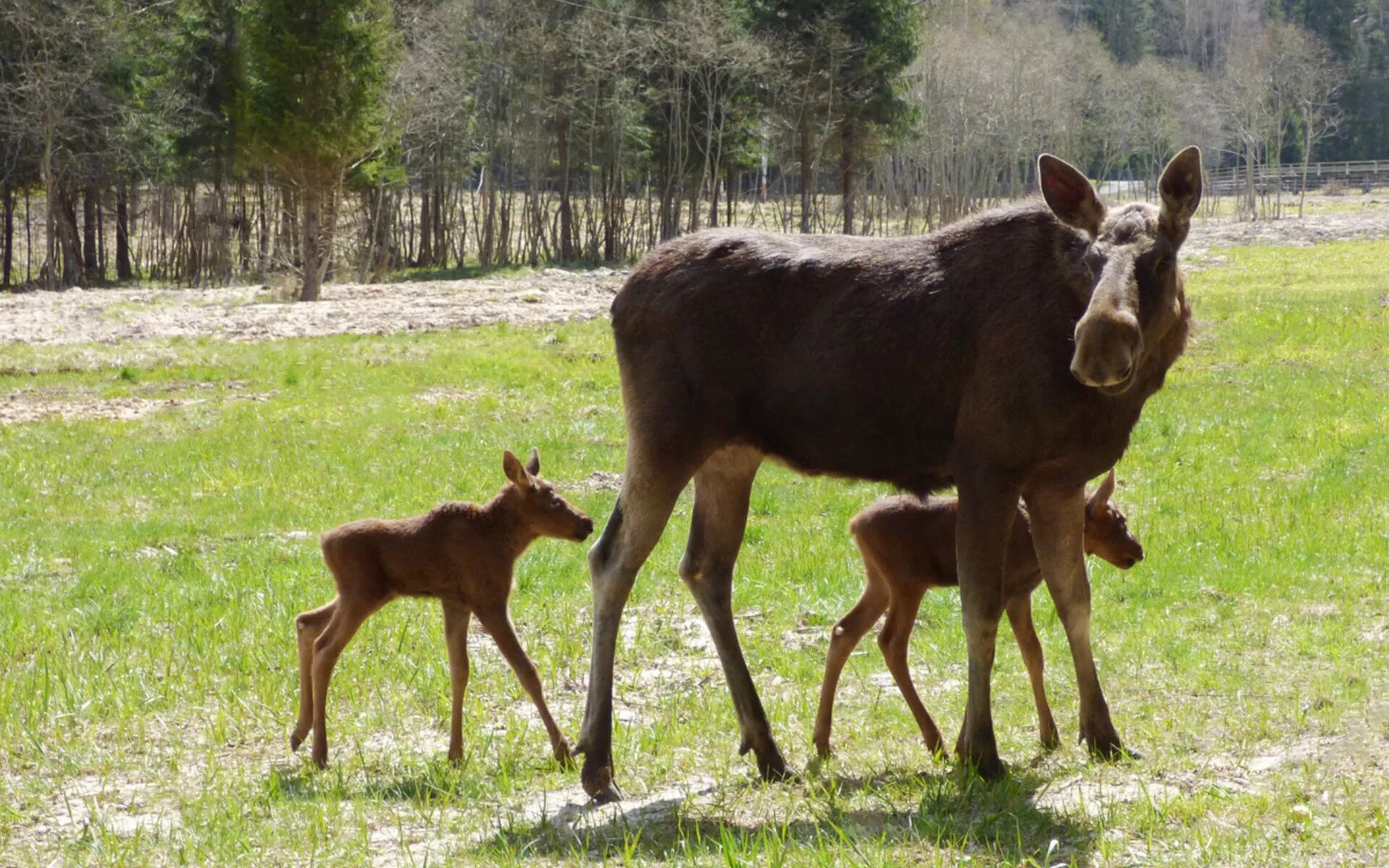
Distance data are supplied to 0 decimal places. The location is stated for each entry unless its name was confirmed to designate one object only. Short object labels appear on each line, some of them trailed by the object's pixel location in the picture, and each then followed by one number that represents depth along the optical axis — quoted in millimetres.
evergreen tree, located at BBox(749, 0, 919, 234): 115812
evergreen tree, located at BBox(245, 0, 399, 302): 82000
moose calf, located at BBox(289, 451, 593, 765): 14461
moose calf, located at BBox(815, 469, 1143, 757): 14484
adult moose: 12312
